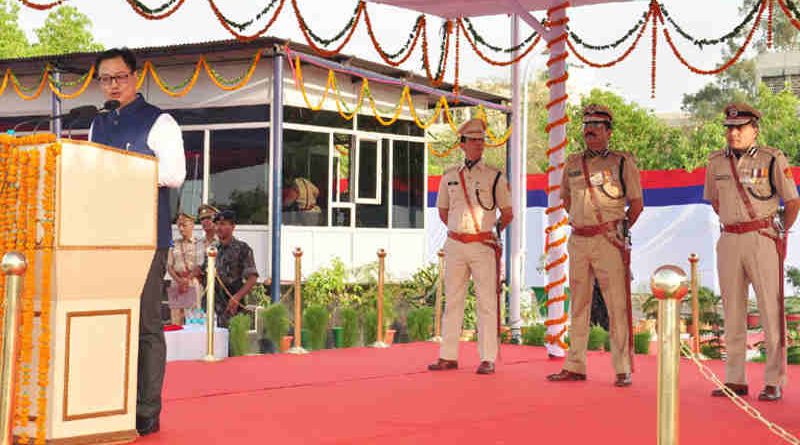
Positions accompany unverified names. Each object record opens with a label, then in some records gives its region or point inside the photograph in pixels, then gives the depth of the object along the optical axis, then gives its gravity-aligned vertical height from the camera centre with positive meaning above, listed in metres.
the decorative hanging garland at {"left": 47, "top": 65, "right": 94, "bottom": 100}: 16.17 +2.33
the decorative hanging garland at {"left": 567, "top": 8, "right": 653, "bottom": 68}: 11.32 +1.97
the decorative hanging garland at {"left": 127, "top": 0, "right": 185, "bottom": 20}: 9.18 +1.92
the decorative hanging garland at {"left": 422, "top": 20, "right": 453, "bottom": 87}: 12.06 +2.10
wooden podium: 5.20 -0.11
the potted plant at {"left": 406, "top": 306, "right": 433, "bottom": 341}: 12.64 -0.66
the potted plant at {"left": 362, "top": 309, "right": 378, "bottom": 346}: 12.44 -0.66
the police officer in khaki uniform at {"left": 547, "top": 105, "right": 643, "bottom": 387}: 8.41 +0.29
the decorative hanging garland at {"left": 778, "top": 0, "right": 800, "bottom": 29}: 9.08 +1.93
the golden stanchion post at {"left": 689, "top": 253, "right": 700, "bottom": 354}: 11.02 -0.49
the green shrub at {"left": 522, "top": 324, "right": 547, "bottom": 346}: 12.06 -0.73
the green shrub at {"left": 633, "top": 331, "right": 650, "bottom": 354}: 11.46 -0.75
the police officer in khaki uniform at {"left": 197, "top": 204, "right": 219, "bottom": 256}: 12.36 +0.36
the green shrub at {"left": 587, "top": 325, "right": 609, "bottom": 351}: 11.52 -0.72
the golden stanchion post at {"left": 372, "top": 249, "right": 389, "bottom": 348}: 11.57 -0.25
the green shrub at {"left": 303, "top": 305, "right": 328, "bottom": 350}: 11.84 -0.62
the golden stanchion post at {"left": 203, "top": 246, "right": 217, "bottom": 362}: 9.70 -0.33
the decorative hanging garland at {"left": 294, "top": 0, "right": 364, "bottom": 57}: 10.56 +2.03
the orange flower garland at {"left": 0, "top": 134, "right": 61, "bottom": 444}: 5.15 +0.09
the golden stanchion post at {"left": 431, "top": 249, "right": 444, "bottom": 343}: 12.46 -0.60
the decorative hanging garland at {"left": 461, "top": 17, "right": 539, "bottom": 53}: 12.08 +2.23
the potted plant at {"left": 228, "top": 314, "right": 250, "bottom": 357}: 10.80 -0.68
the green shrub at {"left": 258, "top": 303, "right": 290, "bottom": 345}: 11.63 -0.59
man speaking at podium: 5.73 +0.53
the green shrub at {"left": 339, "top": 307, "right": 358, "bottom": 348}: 12.16 -0.66
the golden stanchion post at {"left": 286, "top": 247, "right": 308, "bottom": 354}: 10.79 -0.44
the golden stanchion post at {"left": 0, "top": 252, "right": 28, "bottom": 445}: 4.46 -0.26
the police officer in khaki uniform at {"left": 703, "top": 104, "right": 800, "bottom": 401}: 7.75 +0.18
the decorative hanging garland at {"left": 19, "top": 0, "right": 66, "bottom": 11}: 8.41 +1.79
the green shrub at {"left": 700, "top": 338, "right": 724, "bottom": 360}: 11.25 -0.81
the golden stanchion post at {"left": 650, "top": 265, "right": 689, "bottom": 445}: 3.80 -0.25
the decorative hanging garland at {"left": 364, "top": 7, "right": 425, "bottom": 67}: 11.82 +2.12
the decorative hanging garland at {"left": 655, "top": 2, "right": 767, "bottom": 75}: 9.98 +1.87
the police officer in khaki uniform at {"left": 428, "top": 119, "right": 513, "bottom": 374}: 9.05 +0.22
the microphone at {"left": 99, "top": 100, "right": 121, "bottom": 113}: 5.70 +0.73
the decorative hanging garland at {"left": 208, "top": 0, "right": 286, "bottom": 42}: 9.58 +1.93
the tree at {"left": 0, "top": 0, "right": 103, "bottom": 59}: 38.38 +7.28
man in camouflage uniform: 11.80 -0.10
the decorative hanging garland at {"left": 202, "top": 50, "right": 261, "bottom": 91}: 14.90 +2.37
